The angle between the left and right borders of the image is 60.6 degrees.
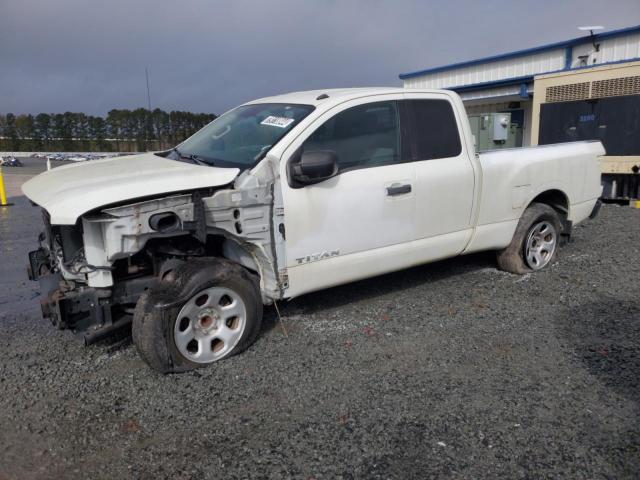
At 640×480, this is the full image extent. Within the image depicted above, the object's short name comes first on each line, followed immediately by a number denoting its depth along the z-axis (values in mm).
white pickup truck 3680
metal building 11180
